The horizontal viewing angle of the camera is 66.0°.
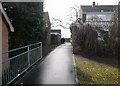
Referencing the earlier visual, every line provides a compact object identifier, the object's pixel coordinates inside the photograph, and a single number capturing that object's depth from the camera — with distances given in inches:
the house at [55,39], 573.1
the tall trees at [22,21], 276.2
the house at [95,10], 730.5
